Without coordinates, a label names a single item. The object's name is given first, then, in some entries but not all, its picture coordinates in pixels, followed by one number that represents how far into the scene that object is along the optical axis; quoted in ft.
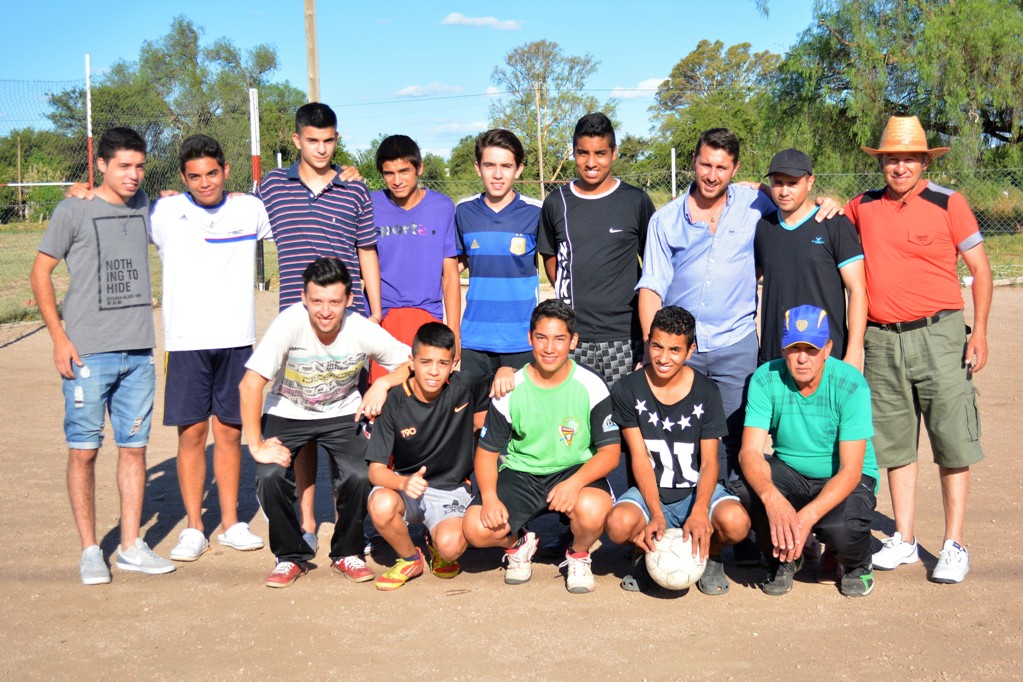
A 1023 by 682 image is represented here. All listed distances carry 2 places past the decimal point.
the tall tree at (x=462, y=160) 130.18
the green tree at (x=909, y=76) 70.03
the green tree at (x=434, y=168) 116.57
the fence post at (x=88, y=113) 47.00
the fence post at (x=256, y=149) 52.37
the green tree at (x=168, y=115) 58.08
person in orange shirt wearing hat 15.71
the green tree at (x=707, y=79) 208.31
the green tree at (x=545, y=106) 140.77
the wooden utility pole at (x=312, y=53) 41.93
